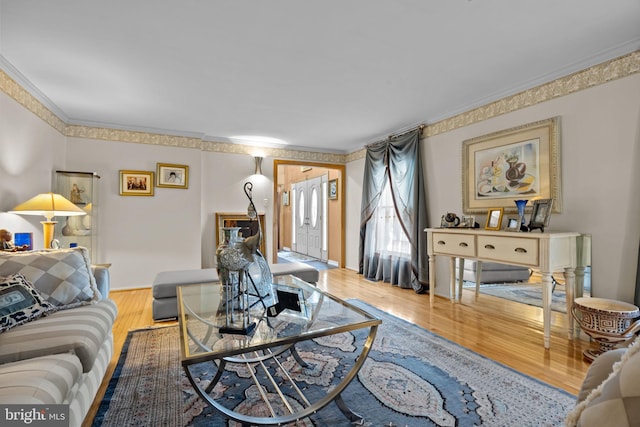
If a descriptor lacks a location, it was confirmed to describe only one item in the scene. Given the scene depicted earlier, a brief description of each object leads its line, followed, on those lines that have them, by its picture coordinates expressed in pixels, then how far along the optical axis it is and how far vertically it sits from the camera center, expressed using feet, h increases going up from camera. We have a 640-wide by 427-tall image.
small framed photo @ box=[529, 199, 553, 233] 8.59 +0.06
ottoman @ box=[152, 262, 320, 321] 9.51 -2.23
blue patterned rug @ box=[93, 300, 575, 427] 5.09 -3.34
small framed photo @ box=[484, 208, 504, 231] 10.05 -0.10
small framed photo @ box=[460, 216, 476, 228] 11.25 -0.22
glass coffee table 4.39 -1.84
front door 24.81 -0.13
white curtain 14.71 -1.58
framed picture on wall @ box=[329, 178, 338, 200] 21.11 +1.87
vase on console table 9.02 +0.18
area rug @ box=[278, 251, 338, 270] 21.37 -3.55
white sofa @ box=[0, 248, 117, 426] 3.90 -1.91
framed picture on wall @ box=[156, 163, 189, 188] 15.02 +1.97
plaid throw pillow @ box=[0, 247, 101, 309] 6.14 -1.22
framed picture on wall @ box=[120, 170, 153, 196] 14.35 +1.52
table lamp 8.79 +0.19
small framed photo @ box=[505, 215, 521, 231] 9.16 -0.24
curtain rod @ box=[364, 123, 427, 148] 13.70 +3.98
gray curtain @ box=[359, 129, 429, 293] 13.57 +0.79
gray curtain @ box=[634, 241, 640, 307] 7.26 -1.70
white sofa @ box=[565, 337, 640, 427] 1.97 -1.25
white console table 7.88 -1.00
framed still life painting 9.21 +1.63
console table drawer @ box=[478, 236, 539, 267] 8.20 -0.95
